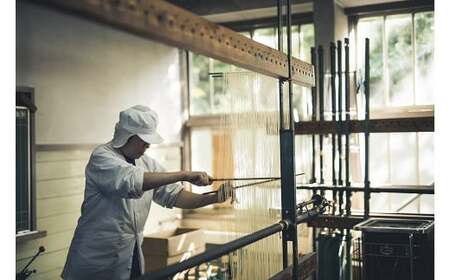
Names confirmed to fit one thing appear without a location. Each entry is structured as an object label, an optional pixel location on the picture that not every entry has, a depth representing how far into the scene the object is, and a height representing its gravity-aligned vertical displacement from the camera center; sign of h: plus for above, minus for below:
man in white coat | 2.42 -0.30
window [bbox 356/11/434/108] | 5.43 +0.96
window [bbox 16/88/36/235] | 4.07 -0.08
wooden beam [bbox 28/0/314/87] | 1.23 +0.34
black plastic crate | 3.20 -0.64
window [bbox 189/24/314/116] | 6.20 +0.83
